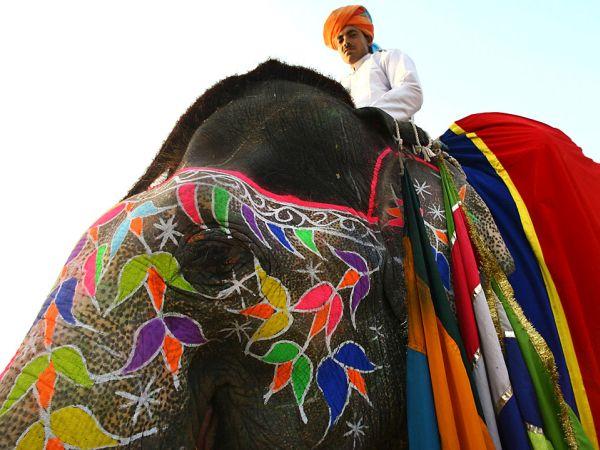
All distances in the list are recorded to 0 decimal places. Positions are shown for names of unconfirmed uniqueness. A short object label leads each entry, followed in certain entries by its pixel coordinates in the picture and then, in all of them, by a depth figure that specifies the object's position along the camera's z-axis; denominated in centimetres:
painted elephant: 154
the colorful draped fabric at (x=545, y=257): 220
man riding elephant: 299
